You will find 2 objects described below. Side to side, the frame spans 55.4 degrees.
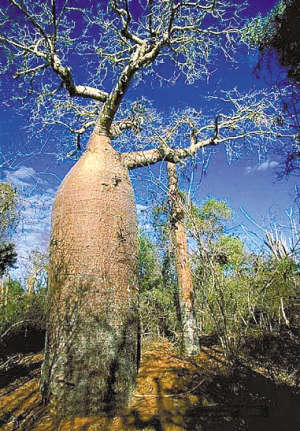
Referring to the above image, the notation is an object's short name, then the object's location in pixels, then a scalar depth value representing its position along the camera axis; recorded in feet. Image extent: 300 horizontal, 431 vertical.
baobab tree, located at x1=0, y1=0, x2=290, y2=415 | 7.05
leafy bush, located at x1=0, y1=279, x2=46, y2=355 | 17.72
